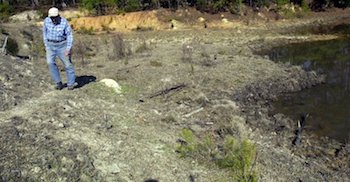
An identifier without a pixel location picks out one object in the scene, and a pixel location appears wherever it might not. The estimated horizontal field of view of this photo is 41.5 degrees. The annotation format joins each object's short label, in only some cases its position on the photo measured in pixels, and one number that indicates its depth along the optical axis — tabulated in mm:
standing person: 9586
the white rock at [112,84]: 11445
